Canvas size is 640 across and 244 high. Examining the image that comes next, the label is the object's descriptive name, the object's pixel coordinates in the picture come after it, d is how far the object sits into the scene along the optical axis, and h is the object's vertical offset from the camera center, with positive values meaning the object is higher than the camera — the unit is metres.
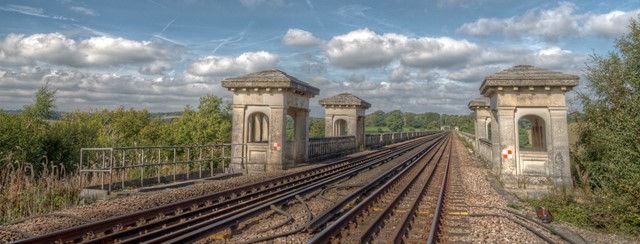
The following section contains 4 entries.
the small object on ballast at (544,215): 7.86 -1.75
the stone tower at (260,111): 16.62 +1.03
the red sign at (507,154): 12.60 -0.63
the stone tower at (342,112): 30.31 +2.10
